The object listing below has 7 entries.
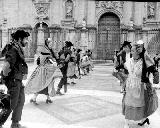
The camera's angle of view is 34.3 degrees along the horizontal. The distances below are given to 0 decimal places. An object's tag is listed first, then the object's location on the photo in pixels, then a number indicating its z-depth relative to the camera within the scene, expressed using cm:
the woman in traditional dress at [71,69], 1105
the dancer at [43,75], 729
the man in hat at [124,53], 808
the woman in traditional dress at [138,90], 517
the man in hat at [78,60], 1581
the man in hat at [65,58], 934
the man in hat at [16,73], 489
